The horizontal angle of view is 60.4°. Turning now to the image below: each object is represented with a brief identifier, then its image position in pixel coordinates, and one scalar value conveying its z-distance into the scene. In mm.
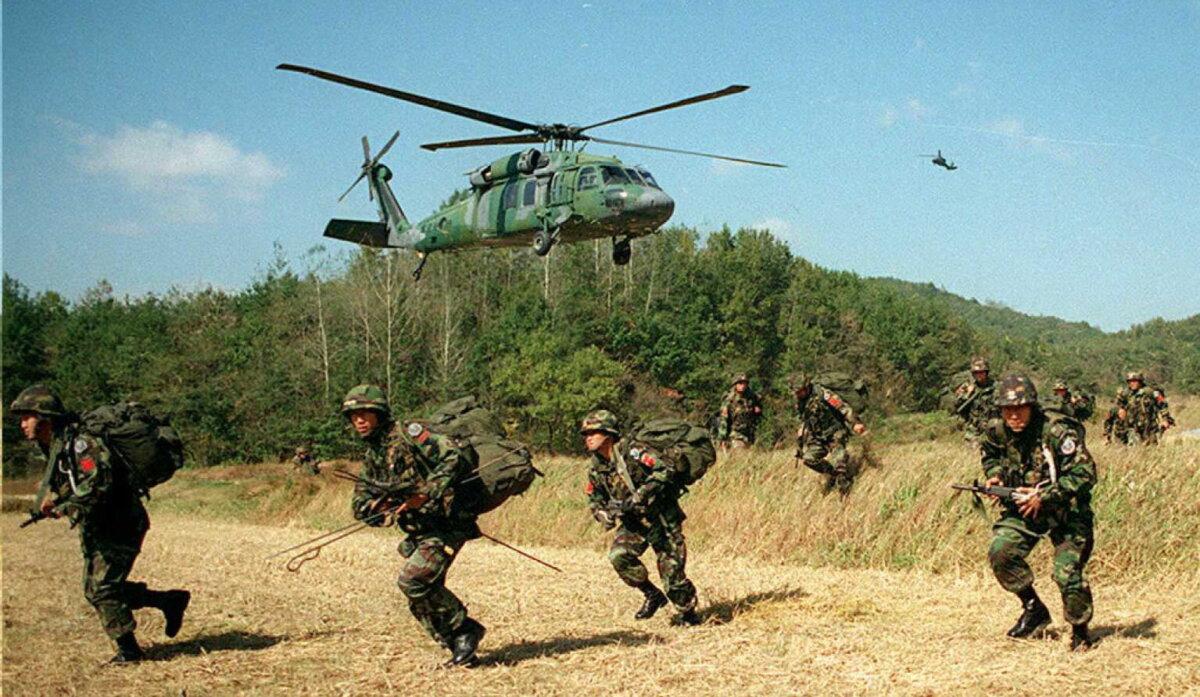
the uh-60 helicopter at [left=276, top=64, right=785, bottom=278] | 17031
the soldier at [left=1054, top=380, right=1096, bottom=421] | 16219
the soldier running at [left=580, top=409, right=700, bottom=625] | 9180
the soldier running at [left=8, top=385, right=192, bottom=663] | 8164
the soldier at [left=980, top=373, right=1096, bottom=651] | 7656
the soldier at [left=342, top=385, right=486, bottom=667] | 7781
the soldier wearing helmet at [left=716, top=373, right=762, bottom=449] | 16922
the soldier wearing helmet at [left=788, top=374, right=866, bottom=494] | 13930
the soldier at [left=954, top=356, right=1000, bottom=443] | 15461
